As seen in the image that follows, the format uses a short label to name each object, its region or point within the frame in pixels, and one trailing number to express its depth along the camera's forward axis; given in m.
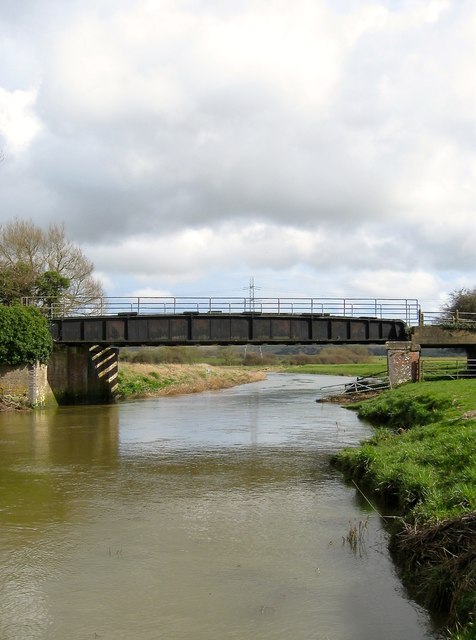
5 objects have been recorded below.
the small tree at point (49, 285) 51.53
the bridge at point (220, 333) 43.47
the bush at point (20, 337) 39.03
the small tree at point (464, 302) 69.56
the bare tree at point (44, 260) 53.31
